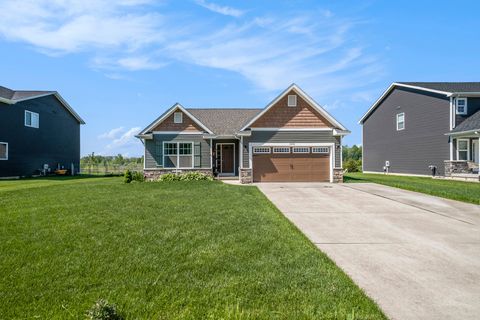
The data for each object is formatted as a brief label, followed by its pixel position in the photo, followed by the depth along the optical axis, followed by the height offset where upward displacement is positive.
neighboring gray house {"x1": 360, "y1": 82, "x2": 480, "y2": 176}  20.20 +2.63
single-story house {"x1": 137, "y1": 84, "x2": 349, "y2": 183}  17.77 +1.23
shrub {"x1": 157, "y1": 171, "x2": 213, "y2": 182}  17.91 -0.86
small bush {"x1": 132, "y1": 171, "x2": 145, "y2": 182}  18.01 -0.86
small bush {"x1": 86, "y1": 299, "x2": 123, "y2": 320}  2.77 -1.41
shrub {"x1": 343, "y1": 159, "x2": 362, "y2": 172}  33.00 -0.42
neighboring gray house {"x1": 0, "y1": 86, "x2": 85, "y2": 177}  21.55 +2.54
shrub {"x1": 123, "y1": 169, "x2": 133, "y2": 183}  17.22 -0.82
